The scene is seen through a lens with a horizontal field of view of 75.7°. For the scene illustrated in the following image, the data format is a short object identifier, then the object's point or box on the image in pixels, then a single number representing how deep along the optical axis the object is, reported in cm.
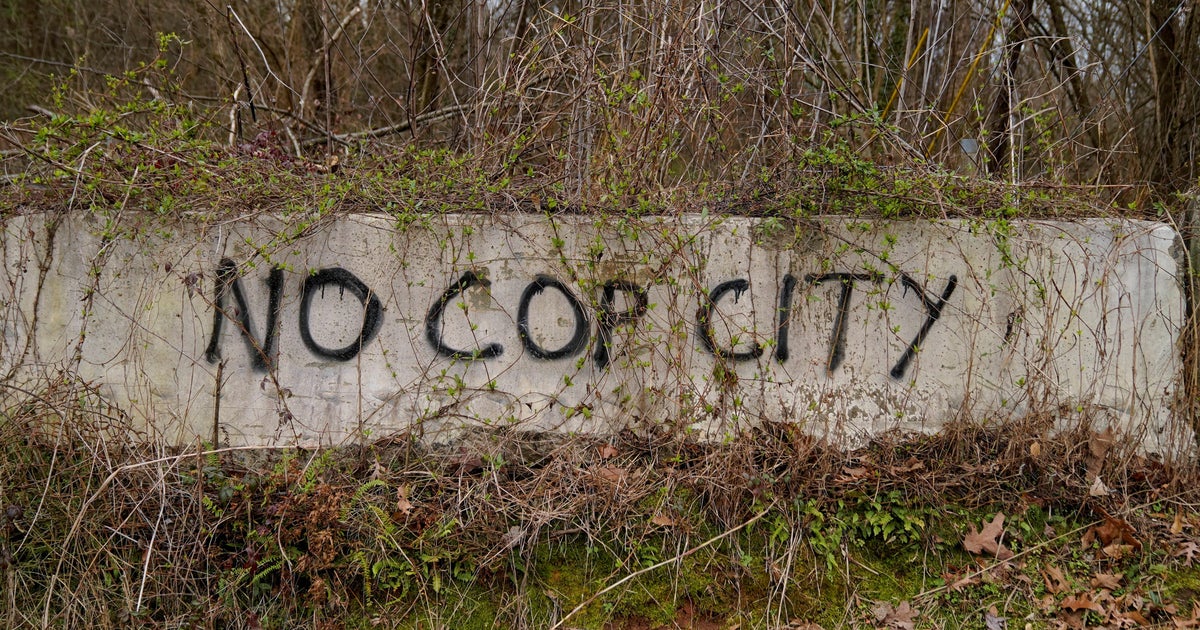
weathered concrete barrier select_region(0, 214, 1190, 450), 394
